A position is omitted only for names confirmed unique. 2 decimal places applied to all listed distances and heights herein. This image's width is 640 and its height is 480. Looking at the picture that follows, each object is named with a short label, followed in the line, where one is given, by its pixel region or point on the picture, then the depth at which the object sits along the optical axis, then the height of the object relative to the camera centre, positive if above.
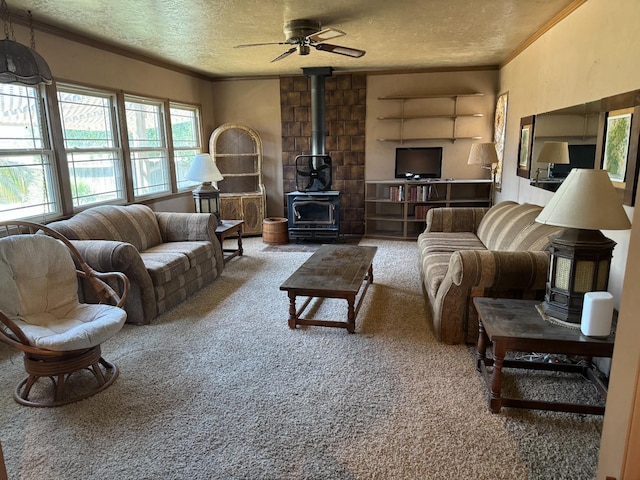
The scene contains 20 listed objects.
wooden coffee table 3.13 -0.94
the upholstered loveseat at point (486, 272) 2.72 -0.79
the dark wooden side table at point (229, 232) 4.90 -0.86
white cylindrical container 2.00 -0.75
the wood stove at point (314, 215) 6.26 -0.84
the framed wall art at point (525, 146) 4.23 +0.10
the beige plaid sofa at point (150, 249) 3.30 -0.82
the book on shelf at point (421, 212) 6.34 -0.81
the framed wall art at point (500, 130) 5.60 +0.35
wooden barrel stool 6.27 -1.07
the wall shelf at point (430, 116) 6.35 +0.61
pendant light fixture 2.90 +0.67
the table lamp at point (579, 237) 2.04 -0.42
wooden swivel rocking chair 2.32 -0.94
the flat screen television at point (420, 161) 6.57 -0.06
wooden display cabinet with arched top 6.56 -0.22
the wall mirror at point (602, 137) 2.35 +0.11
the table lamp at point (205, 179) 5.18 -0.24
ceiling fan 3.77 +1.09
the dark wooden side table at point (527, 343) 2.04 -0.90
